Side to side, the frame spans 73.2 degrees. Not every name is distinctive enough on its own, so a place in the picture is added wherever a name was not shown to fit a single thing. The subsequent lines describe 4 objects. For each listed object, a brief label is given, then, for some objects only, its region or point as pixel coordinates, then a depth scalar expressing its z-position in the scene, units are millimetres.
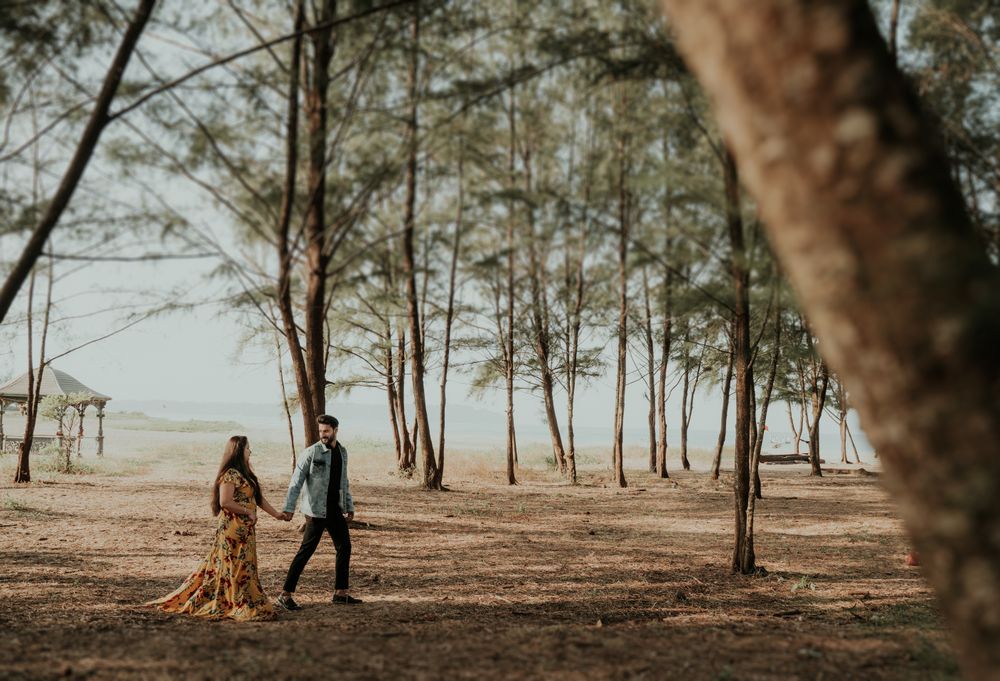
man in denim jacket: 6518
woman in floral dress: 6027
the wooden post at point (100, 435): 28750
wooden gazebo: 25778
